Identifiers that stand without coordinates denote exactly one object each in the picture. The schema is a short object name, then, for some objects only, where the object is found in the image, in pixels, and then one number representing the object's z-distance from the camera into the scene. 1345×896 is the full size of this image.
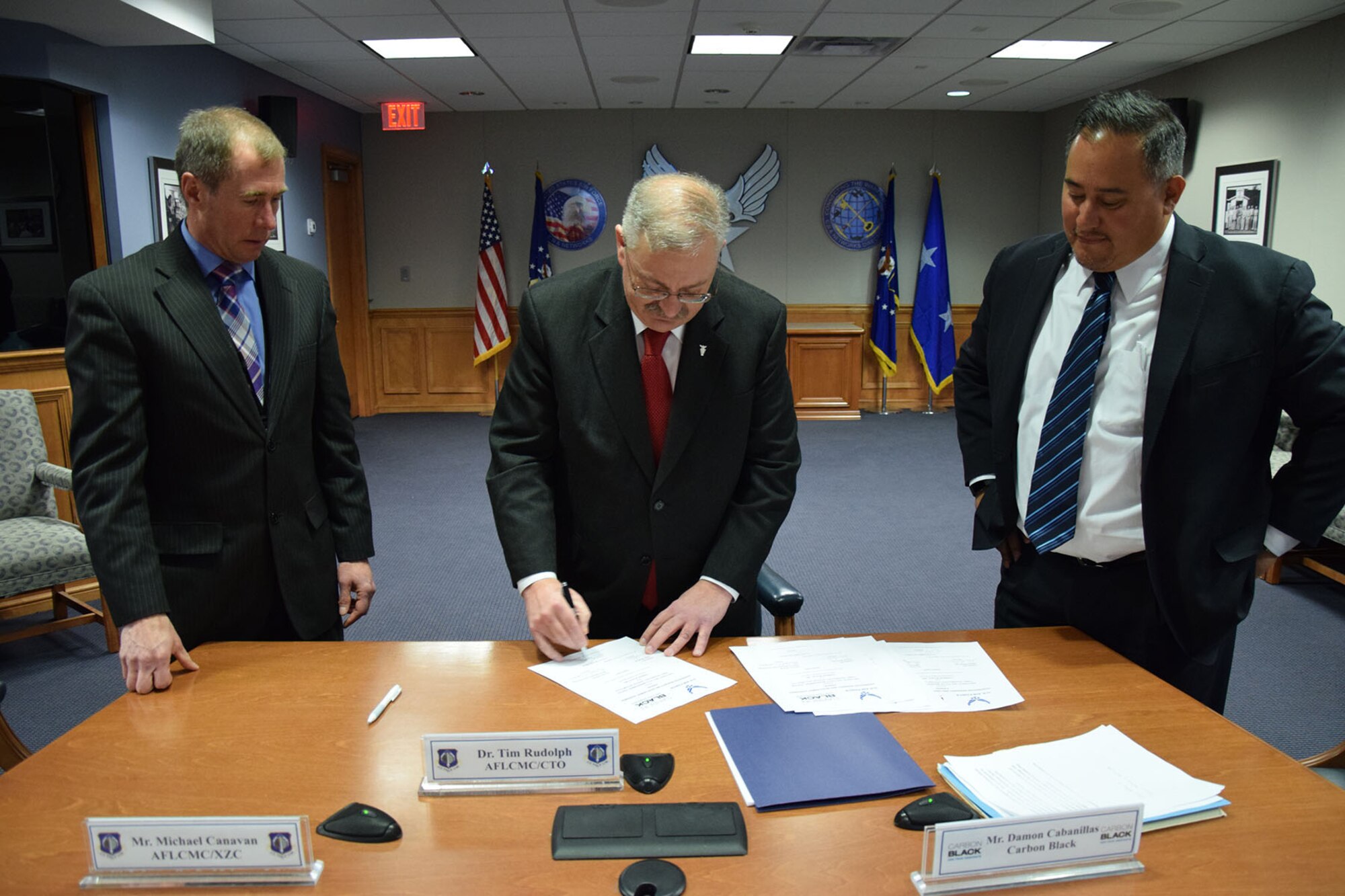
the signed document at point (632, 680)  1.36
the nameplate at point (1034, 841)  0.94
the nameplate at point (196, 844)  0.96
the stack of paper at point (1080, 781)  1.08
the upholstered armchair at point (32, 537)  3.25
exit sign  7.57
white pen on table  1.31
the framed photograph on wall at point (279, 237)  6.42
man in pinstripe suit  1.48
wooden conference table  0.98
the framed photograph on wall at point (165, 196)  5.19
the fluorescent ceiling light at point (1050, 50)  5.94
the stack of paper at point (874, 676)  1.35
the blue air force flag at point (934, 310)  8.54
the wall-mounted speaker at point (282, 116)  6.17
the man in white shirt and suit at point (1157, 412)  1.51
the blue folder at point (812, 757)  1.12
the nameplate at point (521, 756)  1.12
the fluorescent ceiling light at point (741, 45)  5.72
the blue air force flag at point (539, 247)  8.38
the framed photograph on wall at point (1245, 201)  5.76
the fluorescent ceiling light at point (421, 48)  5.73
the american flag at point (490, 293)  8.27
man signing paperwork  1.61
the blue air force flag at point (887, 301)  8.54
